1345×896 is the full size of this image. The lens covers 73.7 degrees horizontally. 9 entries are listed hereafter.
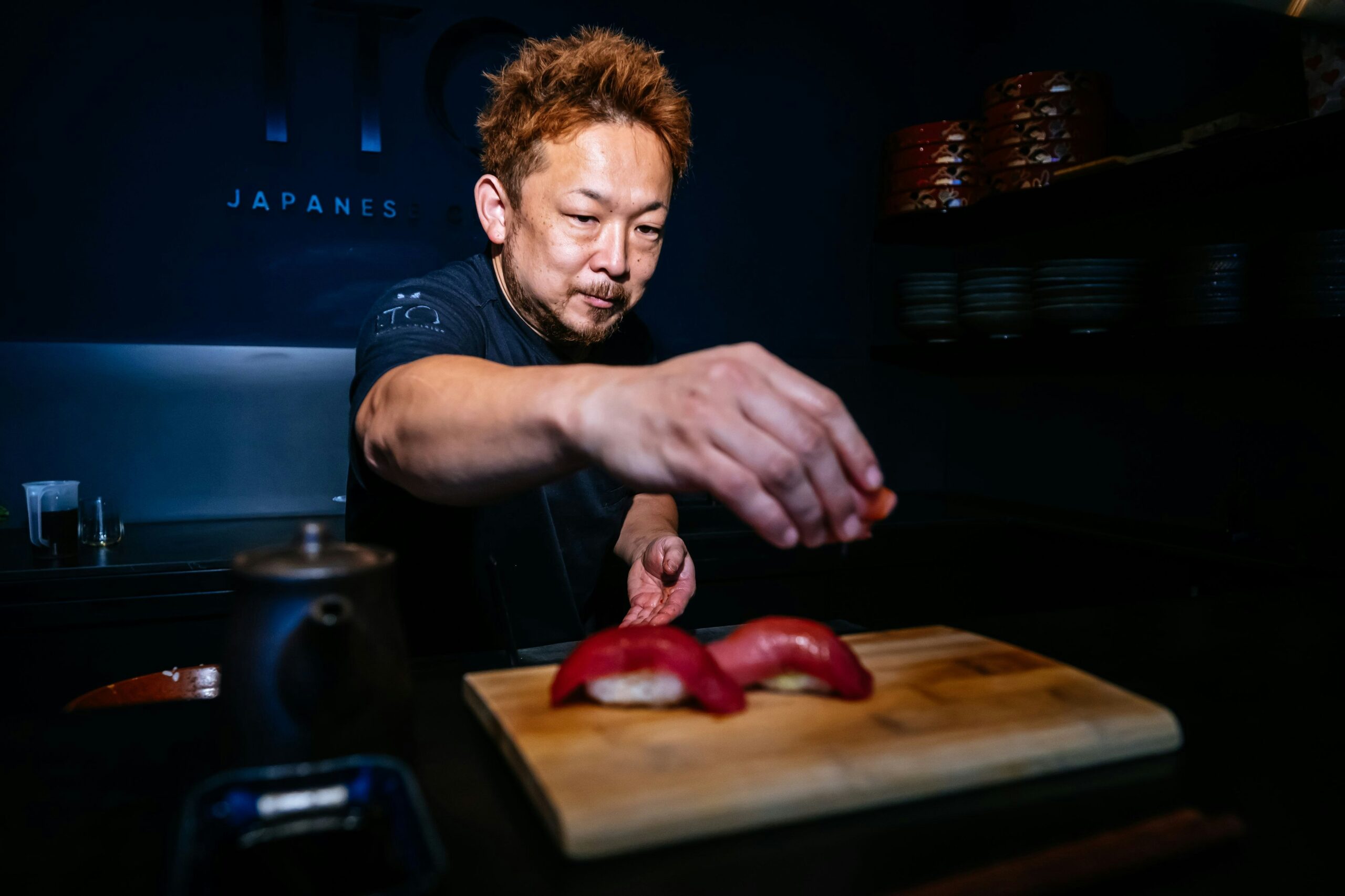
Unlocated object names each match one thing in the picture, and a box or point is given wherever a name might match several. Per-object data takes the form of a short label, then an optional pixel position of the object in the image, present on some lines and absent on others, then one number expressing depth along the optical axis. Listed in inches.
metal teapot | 22.3
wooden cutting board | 23.4
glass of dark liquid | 73.5
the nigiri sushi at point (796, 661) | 30.5
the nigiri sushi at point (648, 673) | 29.0
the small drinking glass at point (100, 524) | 78.2
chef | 35.3
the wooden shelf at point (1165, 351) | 71.4
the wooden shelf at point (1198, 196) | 71.1
